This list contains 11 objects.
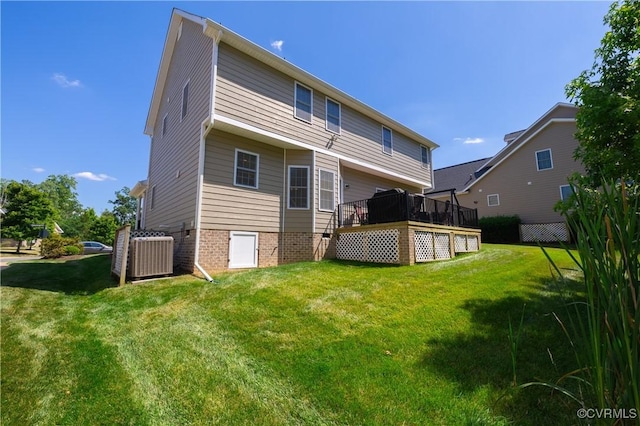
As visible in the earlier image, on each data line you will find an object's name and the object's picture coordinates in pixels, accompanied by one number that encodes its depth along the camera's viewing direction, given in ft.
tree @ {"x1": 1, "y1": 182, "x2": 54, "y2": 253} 81.82
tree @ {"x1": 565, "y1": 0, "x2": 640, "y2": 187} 15.65
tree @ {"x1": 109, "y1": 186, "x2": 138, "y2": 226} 174.09
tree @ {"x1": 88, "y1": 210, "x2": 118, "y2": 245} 117.80
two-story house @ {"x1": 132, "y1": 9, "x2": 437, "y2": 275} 27.45
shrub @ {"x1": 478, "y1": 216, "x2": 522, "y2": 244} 59.77
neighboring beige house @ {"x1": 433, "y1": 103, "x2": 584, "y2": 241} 57.00
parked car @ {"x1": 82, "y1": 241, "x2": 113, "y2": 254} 81.52
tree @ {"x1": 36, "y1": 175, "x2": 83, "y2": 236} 171.73
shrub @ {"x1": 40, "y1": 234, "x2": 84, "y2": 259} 53.52
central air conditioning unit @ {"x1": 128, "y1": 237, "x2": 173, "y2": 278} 23.52
